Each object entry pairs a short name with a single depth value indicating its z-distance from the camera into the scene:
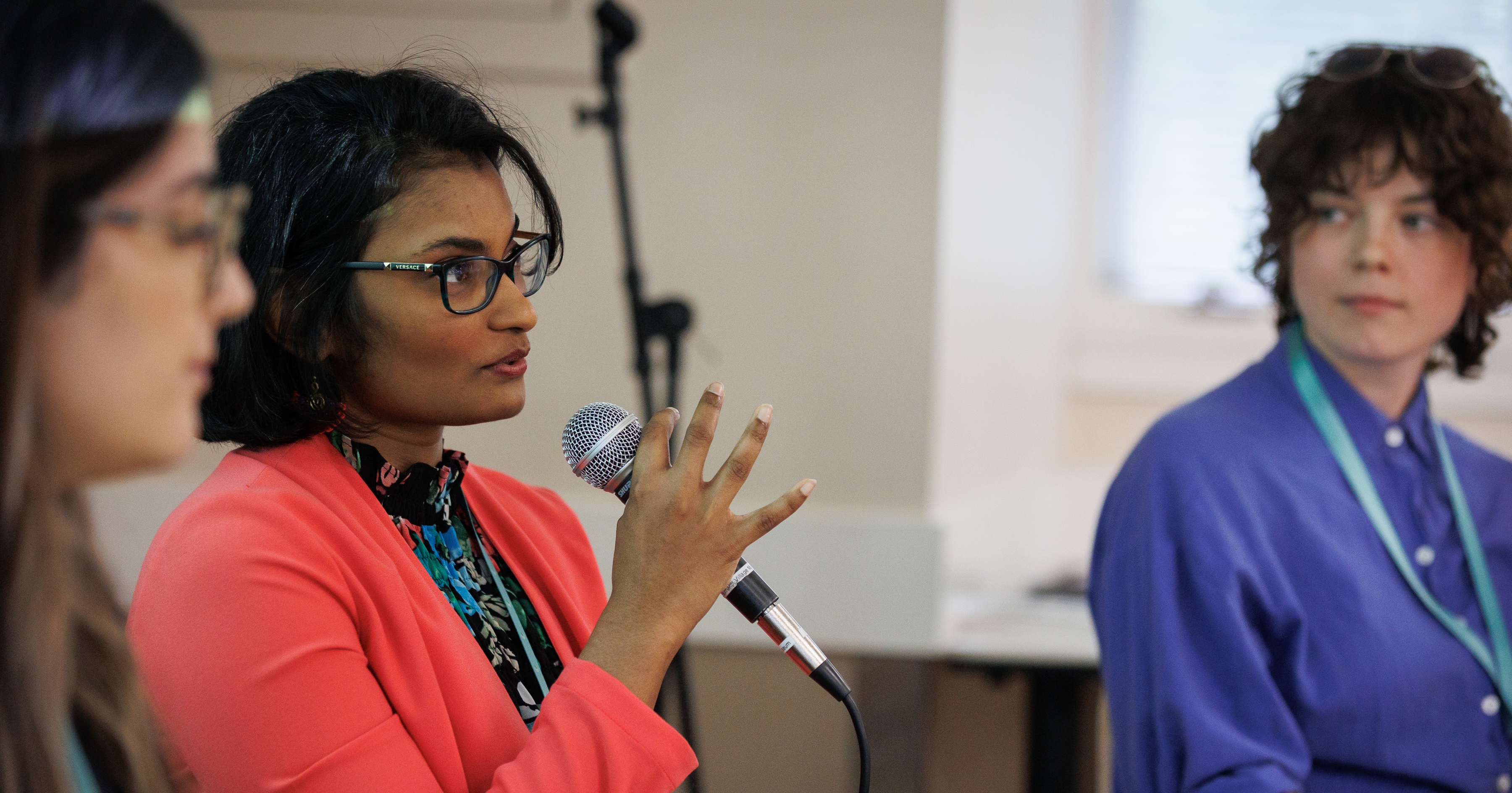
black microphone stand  3.78
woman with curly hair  3.39
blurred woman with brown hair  2.22
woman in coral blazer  3.06
